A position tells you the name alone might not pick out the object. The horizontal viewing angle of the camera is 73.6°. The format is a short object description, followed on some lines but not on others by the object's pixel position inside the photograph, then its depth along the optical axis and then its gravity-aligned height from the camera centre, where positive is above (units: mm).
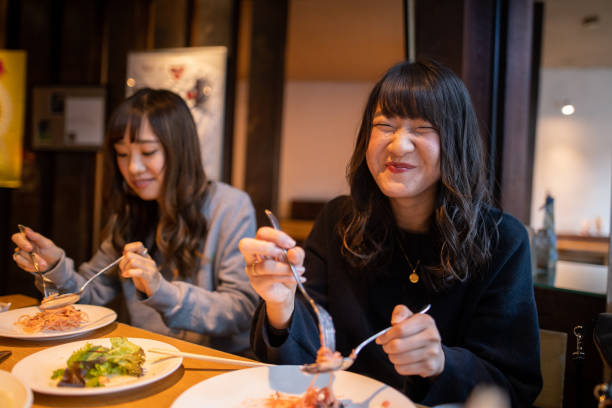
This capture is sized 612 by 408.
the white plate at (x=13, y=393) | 626 -316
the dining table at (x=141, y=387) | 704 -350
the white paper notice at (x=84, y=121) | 3066 +570
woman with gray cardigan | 1508 -79
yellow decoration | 3293 +646
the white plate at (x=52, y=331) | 957 -327
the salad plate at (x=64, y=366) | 695 -328
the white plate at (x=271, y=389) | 685 -334
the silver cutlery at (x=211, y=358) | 846 -325
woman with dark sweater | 876 -144
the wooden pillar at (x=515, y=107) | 1777 +472
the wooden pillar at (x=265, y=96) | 2830 +750
